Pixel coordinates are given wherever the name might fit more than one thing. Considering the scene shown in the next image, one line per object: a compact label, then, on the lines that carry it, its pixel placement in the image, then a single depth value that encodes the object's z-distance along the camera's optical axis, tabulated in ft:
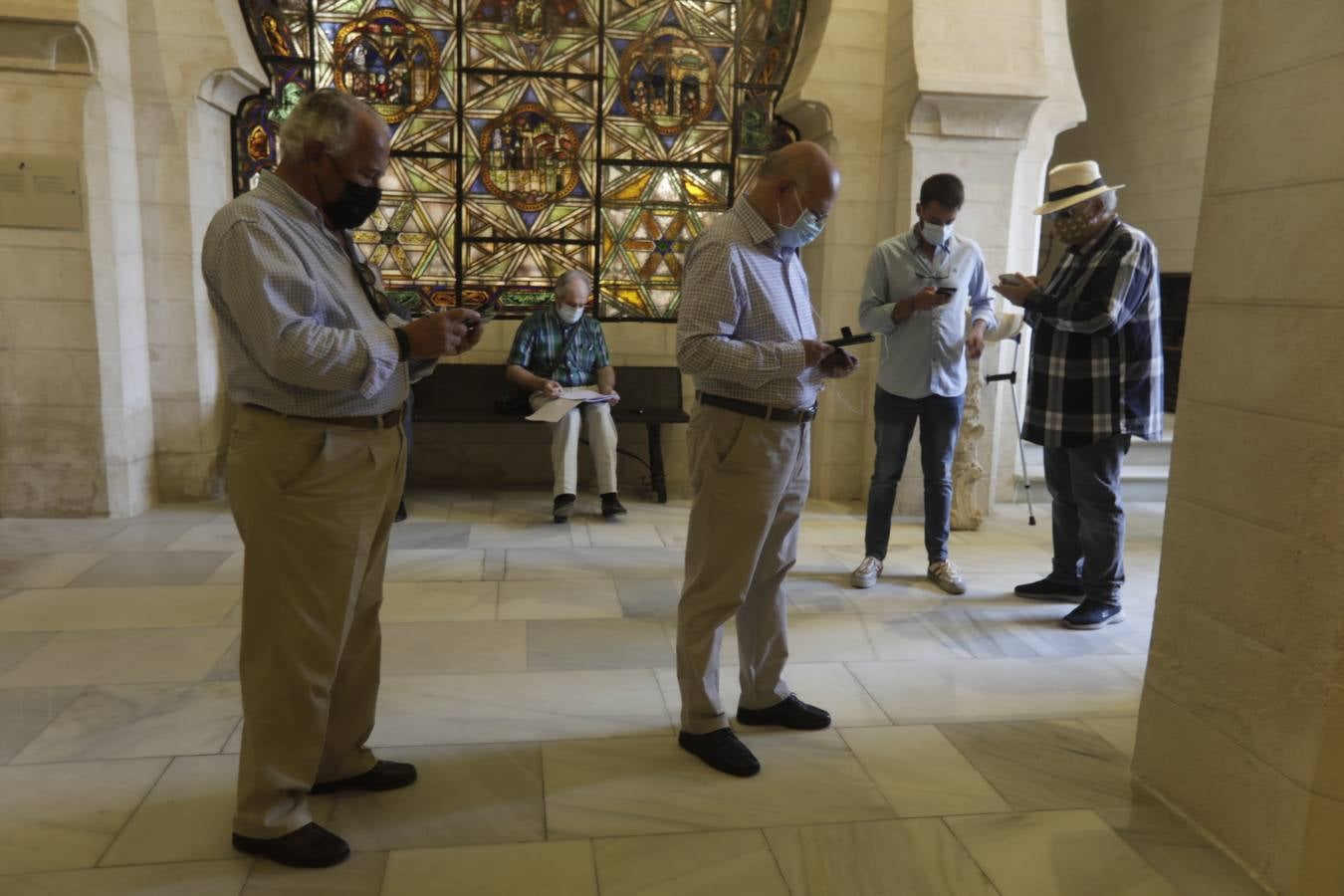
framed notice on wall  17.62
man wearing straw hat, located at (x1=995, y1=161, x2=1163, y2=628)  13.24
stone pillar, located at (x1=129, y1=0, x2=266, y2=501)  18.83
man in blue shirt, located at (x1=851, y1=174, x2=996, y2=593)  14.89
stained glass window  21.62
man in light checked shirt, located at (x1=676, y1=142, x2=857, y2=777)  9.14
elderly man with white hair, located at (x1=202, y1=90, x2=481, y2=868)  7.22
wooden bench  21.33
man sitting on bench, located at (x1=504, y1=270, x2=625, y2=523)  19.77
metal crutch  19.01
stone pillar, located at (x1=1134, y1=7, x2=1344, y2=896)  7.30
